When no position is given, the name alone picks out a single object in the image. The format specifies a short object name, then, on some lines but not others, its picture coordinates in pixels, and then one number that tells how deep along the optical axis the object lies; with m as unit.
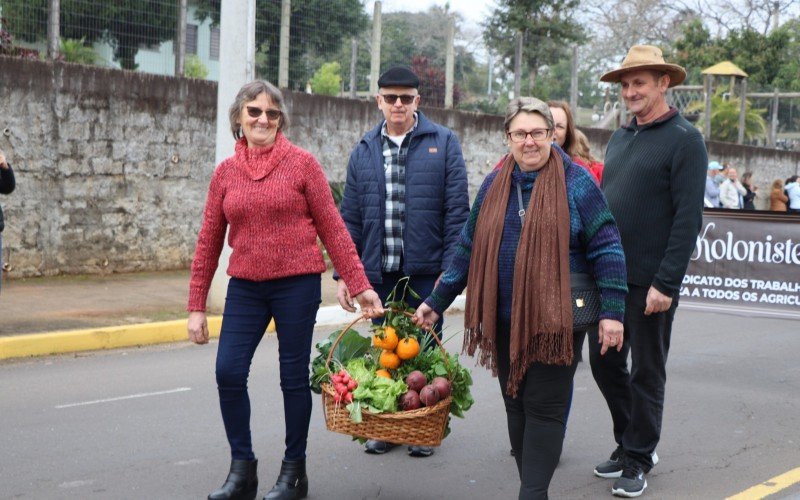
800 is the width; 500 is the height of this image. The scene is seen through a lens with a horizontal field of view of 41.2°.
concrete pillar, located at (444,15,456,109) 17.03
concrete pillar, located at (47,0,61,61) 12.10
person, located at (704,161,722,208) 20.77
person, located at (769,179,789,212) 22.72
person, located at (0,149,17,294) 8.10
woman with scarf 4.22
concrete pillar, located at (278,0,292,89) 14.18
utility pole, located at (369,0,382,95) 15.44
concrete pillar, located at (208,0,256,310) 10.43
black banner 8.38
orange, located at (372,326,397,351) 4.86
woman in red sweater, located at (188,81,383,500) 4.74
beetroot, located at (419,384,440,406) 4.57
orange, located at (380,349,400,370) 4.84
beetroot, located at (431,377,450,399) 4.64
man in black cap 5.67
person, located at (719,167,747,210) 21.61
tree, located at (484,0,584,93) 27.95
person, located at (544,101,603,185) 5.84
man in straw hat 5.01
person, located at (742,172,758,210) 23.77
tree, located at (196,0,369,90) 14.05
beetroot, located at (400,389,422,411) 4.56
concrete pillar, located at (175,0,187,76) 13.20
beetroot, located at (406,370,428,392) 4.65
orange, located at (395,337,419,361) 4.83
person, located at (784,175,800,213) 23.03
